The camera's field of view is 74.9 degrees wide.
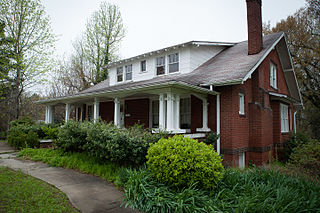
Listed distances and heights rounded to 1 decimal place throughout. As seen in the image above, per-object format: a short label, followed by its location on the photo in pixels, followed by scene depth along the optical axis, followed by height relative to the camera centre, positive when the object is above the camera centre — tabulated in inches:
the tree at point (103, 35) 1059.9 +423.2
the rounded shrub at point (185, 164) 197.5 -43.8
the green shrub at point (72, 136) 338.3 -30.3
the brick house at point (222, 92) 363.3 +50.1
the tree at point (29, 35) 650.8 +265.8
